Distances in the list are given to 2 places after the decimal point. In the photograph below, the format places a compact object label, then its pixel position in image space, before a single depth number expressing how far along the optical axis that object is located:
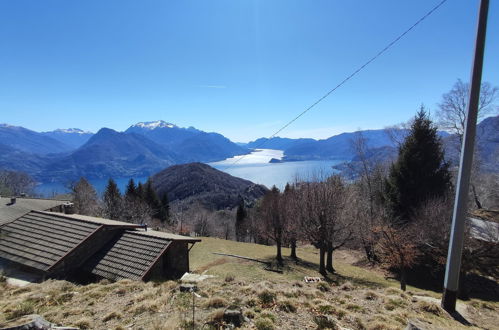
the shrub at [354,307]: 7.62
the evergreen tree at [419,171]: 21.06
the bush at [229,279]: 10.96
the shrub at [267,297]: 7.43
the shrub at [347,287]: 10.71
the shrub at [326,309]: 7.06
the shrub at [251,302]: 7.25
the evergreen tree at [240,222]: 53.85
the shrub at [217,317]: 5.92
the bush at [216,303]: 7.09
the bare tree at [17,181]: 71.06
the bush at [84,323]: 6.22
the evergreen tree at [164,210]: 53.46
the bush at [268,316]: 6.29
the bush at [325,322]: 5.98
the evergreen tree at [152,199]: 52.33
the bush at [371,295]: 9.12
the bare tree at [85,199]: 41.16
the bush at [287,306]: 7.03
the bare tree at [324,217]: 19.38
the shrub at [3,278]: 12.36
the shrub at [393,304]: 8.01
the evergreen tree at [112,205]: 39.62
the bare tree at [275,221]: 25.91
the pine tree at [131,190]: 50.57
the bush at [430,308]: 7.44
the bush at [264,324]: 5.76
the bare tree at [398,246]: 14.66
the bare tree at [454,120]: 26.24
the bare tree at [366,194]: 21.98
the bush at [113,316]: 6.79
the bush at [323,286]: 10.18
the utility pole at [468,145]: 6.13
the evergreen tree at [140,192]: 51.22
